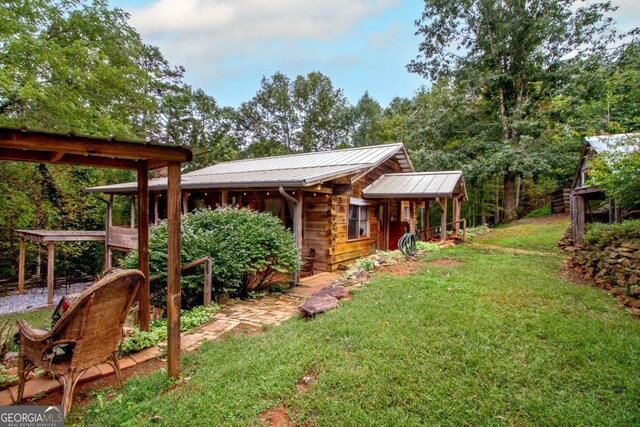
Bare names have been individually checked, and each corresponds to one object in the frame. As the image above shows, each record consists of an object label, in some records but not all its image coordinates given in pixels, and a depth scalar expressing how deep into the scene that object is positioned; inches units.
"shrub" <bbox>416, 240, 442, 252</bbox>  375.5
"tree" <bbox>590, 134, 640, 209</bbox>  192.9
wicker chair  106.0
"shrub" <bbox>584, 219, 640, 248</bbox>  209.9
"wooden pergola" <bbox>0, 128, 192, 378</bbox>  101.7
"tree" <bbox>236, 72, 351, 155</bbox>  1101.1
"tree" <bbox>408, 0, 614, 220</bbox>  655.8
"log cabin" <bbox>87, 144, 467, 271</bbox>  359.3
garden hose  338.1
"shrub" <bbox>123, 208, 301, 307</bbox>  217.9
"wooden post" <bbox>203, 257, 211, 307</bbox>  213.5
